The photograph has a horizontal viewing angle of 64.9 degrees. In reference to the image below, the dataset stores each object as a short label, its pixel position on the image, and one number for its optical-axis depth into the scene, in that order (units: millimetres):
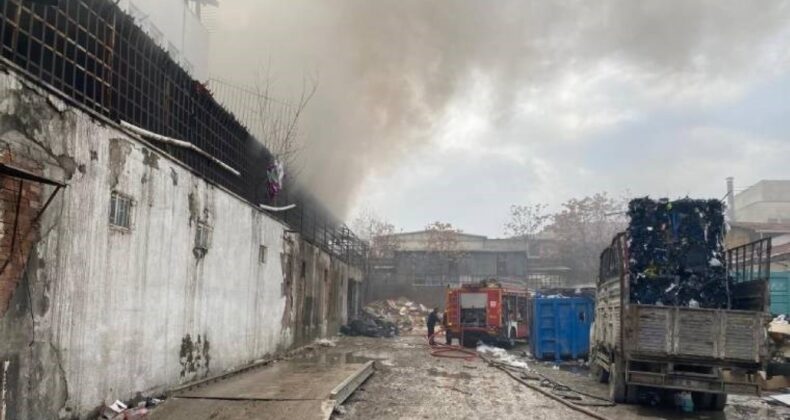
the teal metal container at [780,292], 17281
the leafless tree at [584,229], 48000
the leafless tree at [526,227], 54781
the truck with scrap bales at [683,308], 8578
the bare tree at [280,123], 18234
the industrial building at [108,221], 5352
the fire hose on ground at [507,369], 9234
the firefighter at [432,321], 21781
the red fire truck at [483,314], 20125
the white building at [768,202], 66062
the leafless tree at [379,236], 48594
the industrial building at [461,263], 44156
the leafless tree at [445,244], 46219
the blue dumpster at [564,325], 16344
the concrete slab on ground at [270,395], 7184
